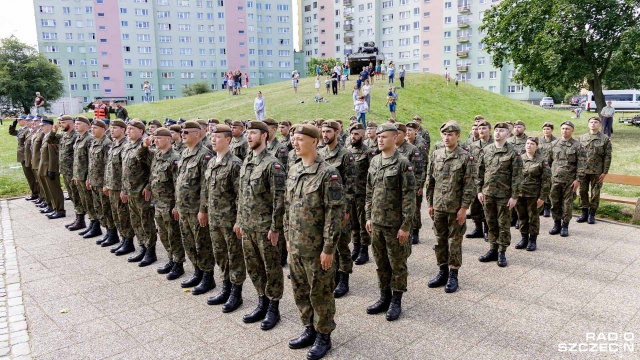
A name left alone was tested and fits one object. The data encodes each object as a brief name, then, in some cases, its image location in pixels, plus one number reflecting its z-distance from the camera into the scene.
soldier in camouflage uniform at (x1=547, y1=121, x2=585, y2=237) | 8.76
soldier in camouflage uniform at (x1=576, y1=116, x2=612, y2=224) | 9.27
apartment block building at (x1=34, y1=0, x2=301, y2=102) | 65.06
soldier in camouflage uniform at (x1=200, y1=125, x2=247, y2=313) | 5.41
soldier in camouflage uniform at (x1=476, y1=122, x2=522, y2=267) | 7.06
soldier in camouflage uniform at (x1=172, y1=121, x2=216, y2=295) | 5.94
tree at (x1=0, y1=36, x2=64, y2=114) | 52.56
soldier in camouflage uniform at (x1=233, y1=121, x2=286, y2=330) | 4.90
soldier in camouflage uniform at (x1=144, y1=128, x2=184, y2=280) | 6.48
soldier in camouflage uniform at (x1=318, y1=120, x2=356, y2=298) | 5.98
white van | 48.59
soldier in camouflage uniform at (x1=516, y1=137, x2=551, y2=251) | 7.62
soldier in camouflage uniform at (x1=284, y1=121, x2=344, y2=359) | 4.27
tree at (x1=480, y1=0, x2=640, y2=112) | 20.95
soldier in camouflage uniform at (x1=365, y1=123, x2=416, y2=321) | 5.00
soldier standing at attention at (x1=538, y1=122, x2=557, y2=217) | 8.86
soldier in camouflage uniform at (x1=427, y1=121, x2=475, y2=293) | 5.96
